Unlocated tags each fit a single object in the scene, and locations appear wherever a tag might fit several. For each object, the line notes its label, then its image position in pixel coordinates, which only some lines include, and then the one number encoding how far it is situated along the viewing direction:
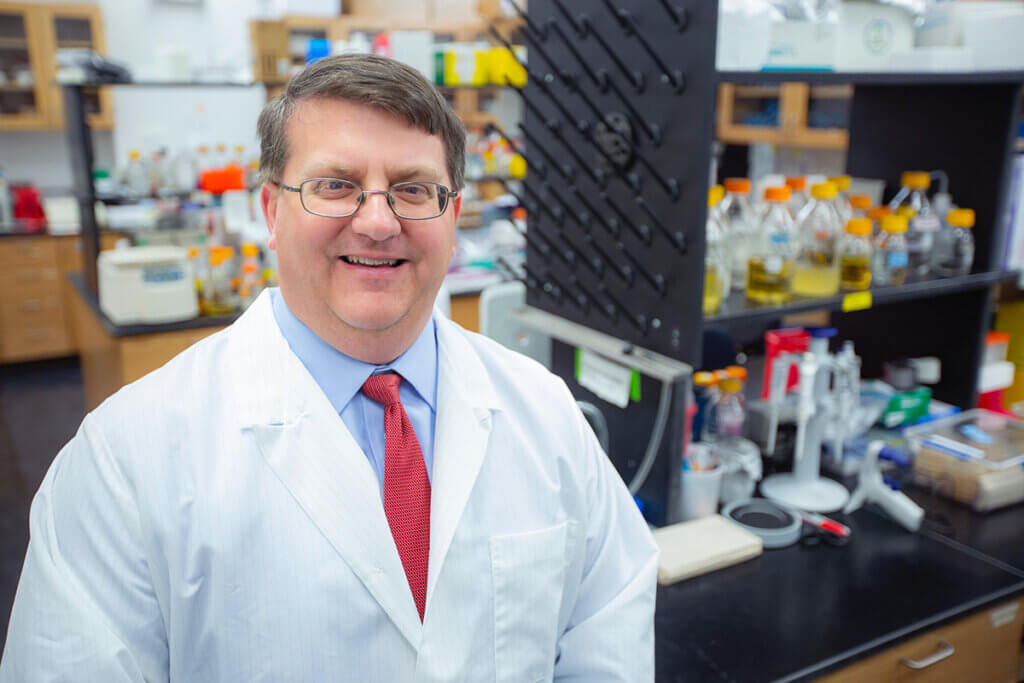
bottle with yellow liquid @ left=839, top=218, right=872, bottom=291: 1.72
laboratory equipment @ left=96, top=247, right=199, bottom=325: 2.96
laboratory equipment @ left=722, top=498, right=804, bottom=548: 1.56
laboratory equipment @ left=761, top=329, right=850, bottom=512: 1.73
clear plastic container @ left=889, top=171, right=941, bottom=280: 1.90
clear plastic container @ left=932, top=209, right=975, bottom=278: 1.96
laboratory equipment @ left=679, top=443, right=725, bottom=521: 1.62
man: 0.88
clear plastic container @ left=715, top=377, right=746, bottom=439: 1.78
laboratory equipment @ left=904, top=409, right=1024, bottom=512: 1.73
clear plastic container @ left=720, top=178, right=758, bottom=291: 1.72
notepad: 1.44
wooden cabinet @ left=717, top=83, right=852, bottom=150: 4.07
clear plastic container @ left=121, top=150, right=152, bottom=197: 3.99
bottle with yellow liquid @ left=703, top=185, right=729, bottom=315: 1.57
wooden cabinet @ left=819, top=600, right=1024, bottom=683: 1.30
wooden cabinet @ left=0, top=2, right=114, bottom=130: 5.27
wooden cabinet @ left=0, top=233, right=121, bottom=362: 4.94
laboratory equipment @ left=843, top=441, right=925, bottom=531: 1.63
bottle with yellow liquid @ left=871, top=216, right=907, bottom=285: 1.80
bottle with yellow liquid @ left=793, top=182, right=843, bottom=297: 1.69
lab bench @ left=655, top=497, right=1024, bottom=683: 1.25
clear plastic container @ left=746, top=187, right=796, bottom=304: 1.62
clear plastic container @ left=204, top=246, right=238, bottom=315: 3.15
